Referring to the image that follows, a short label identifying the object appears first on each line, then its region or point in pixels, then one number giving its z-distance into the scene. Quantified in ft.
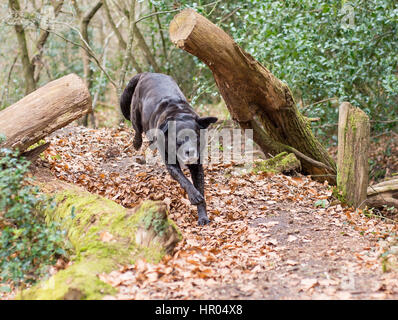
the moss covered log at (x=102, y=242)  12.16
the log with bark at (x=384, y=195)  26.84
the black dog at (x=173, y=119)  21.13
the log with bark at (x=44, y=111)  18.52
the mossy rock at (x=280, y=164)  26.58
